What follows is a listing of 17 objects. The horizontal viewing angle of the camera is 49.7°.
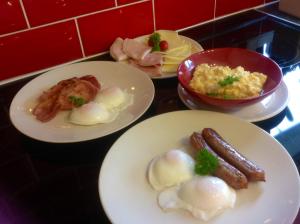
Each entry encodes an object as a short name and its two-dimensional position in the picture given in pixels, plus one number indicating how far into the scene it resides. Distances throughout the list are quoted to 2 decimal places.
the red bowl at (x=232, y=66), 0.81
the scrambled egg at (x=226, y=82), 0.83
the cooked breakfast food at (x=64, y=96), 0.88
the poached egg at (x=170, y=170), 0.66
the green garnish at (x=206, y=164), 0.65
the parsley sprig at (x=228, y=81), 0.84
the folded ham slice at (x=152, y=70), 1.02
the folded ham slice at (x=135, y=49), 1.07
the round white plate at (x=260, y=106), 0.83
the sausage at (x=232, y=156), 0.64
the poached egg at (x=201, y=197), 0.60
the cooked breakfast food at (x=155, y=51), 1.04
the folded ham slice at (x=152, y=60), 1.03
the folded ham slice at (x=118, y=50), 1.09
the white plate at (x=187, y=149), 0.59
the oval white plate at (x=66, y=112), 0.80
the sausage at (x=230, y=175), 0.63
